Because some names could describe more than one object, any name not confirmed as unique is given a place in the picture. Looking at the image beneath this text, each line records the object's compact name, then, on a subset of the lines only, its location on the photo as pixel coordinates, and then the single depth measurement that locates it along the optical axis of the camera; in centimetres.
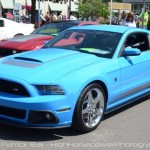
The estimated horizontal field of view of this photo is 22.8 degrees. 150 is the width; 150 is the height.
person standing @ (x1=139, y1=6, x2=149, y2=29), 1891
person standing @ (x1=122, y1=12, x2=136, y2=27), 1694
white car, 1642
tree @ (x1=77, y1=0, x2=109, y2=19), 3062
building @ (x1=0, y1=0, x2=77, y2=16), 5797
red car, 955
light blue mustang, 468
